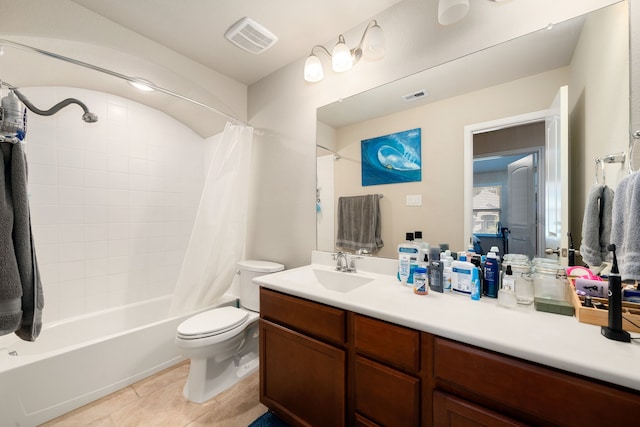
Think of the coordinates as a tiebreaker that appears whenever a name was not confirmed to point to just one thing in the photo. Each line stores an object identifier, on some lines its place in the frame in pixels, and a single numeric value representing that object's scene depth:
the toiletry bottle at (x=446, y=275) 1.13
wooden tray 0.73
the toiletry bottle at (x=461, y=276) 1.07
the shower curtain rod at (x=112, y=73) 1.24
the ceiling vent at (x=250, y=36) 1.61
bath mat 1.35
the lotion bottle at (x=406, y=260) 1.29
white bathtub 1.30
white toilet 1.52
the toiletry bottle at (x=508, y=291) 0.95
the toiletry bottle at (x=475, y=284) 1.03
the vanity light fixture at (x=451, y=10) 1.14
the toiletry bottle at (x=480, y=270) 1.08
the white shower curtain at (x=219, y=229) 1.92
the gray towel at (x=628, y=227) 0.63
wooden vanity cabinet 0.62
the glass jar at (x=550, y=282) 0.92
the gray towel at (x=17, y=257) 0.76
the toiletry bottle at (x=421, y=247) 1.26
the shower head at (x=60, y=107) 1.11
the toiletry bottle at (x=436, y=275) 1.13
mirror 0.95
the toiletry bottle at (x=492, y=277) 1.05
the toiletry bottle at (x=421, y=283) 1.11
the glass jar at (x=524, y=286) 0.96
